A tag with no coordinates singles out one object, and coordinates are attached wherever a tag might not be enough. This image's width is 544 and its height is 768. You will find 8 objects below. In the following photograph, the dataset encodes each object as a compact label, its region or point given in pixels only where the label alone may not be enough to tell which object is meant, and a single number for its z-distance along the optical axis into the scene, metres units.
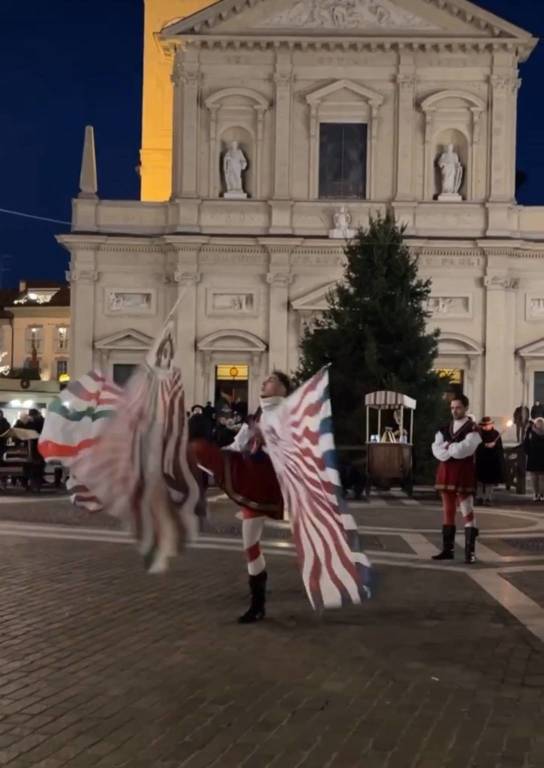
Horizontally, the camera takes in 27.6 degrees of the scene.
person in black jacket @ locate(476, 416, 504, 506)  19.88
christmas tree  26.89
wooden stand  23.64
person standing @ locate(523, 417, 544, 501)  22.92
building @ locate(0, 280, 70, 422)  81.25
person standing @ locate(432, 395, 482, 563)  12.42
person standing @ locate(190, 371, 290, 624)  8.95
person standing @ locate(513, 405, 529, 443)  36.28
